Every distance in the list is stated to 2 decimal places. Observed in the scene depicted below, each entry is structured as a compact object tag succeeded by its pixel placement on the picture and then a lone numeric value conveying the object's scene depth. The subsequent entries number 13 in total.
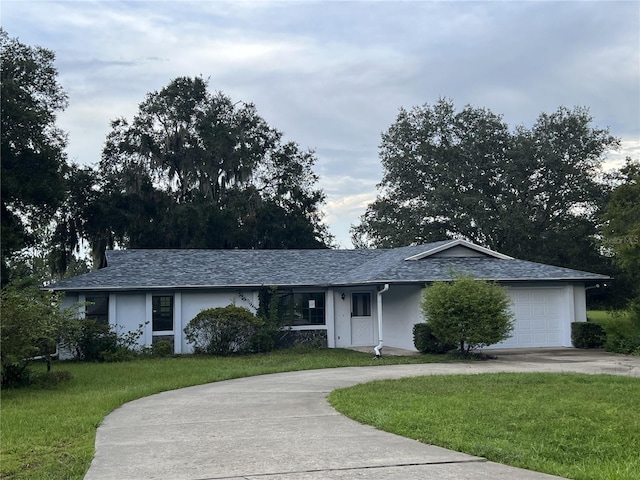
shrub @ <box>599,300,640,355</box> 20.30
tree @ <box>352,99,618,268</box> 38.06
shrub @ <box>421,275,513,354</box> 18.88
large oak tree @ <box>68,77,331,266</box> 34.97
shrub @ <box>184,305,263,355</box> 22.06
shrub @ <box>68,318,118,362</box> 20.80
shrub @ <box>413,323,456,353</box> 20.37
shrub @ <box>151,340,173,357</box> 21.95
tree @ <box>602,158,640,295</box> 23.00
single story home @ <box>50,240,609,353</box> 22.31
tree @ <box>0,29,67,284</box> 25.33
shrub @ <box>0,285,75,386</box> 13.02
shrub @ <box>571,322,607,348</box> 22.02
